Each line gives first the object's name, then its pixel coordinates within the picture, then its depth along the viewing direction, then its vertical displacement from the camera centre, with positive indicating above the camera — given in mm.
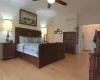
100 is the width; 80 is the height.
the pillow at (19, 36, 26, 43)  3562 -10
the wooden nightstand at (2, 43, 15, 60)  3061 -540
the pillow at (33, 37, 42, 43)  3857 -63
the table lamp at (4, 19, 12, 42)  3130 +652
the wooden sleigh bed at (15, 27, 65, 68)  2367 -579
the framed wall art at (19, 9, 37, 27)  3797 +1210
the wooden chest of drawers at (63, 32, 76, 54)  4638 -143
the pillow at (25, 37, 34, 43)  3606 -60
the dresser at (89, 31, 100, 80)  916 -376
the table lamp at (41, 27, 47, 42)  4648 +563
